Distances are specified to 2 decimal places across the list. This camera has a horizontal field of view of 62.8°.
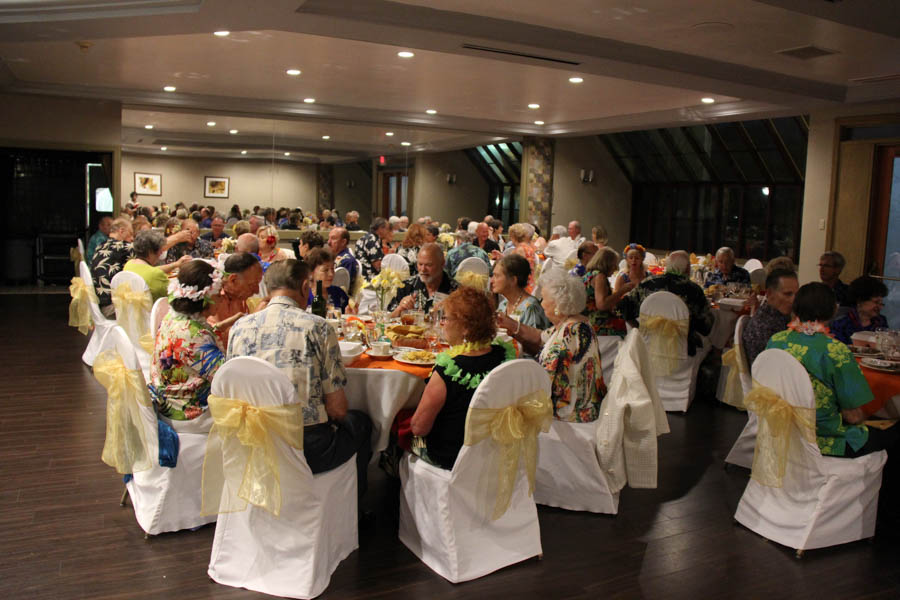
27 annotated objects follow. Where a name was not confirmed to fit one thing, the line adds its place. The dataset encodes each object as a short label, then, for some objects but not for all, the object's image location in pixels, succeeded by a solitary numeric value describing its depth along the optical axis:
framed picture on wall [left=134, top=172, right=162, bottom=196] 12.10
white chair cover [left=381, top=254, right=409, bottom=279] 6.98
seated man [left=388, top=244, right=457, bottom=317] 4.94
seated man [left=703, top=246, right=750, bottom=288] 7.49
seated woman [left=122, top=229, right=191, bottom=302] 5.49
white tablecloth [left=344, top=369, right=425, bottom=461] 3.36
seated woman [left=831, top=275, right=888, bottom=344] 4.76
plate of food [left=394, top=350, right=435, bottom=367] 3.52
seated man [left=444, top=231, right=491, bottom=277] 6.88
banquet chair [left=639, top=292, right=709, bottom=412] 5.47
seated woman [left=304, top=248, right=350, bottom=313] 4.82
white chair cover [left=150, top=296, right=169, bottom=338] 4.15
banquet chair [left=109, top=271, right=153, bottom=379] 5.38
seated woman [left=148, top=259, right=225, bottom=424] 3.20
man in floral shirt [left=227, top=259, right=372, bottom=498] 2.89
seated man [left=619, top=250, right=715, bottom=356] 5.71
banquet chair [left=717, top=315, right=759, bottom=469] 4.30
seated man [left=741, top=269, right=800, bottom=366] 4.37
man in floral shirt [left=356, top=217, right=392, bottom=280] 7.46
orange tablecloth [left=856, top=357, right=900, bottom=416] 3.69
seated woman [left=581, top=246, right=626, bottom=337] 5.62
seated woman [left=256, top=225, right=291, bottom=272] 6.82
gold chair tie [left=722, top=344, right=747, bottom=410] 4.31
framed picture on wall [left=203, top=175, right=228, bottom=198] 12.95
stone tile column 14.92
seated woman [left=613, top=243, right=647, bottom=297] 6.08
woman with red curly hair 3.04
